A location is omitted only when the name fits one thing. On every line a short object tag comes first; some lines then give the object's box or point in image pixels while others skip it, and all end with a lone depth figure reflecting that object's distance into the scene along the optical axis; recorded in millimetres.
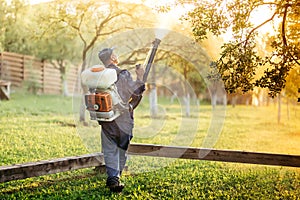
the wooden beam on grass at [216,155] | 6184
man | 5488
